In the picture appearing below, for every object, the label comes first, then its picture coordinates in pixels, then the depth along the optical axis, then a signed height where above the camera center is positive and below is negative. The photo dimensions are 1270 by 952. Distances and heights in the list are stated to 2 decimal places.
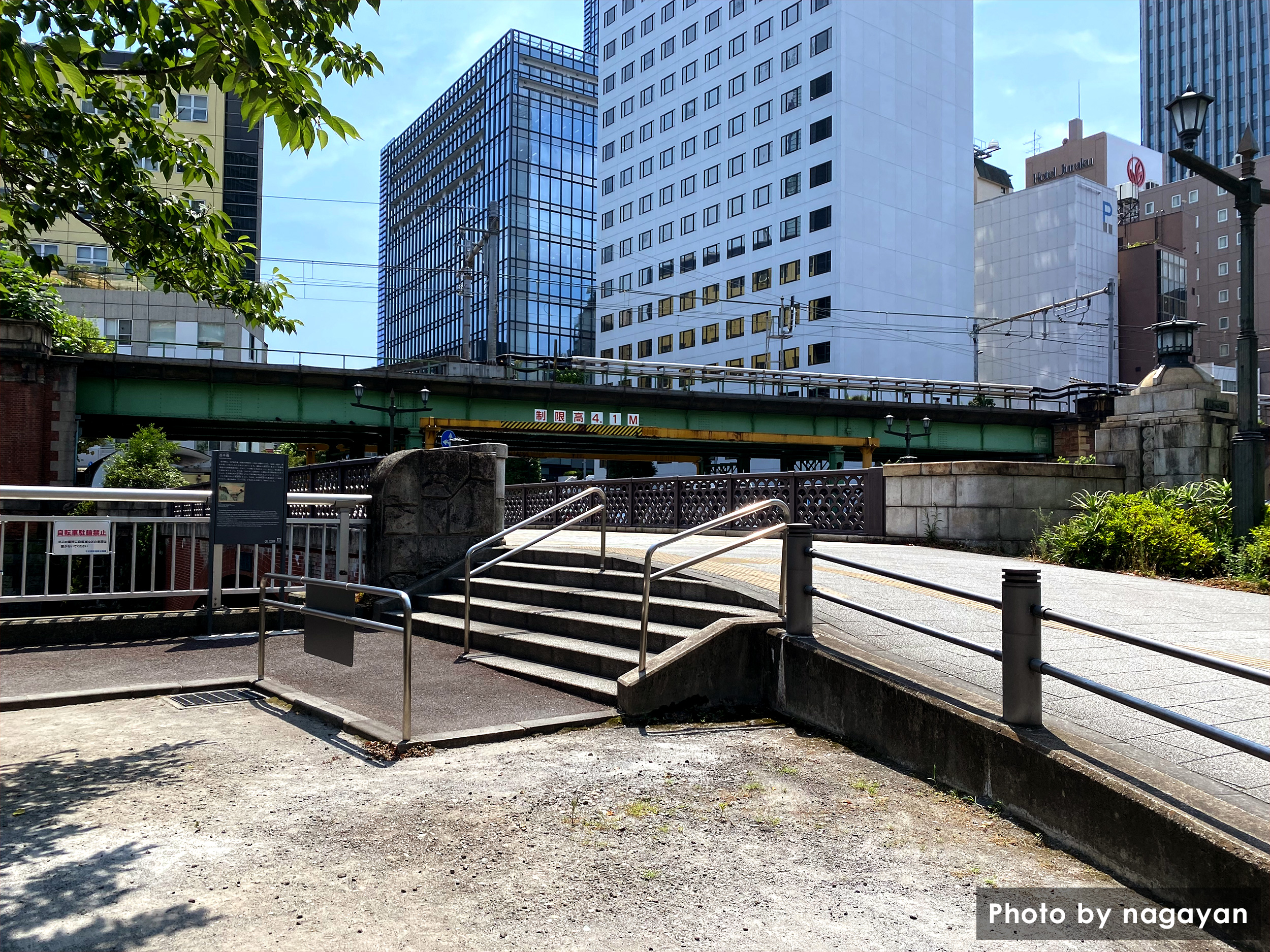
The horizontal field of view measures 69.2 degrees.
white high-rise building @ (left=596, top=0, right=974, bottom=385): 66.62 +25.26
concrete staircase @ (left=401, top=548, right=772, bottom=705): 7.97 -1.16
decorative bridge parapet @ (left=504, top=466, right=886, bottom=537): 17.48 +0.12
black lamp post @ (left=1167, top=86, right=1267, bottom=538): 13.18 +3.02
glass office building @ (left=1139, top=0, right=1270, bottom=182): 127.12 +64.92
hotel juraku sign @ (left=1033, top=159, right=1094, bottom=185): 98.39 +36.86
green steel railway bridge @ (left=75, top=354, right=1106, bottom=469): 35.41 +4.20
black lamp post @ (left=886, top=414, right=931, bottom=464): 45.47 +3.77
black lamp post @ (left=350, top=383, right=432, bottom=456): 37.41 +3.79
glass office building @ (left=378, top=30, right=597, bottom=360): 94.75 +33.18
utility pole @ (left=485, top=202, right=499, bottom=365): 48.88 +10.43
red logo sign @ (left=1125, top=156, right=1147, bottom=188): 99.88 +36.90
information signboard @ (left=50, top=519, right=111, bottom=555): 9.30 -0.43
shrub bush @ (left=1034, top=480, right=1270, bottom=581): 12.82 -0.43
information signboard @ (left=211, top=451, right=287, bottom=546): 10.01 -0.02
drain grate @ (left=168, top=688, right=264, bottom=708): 7.39 -1.65
